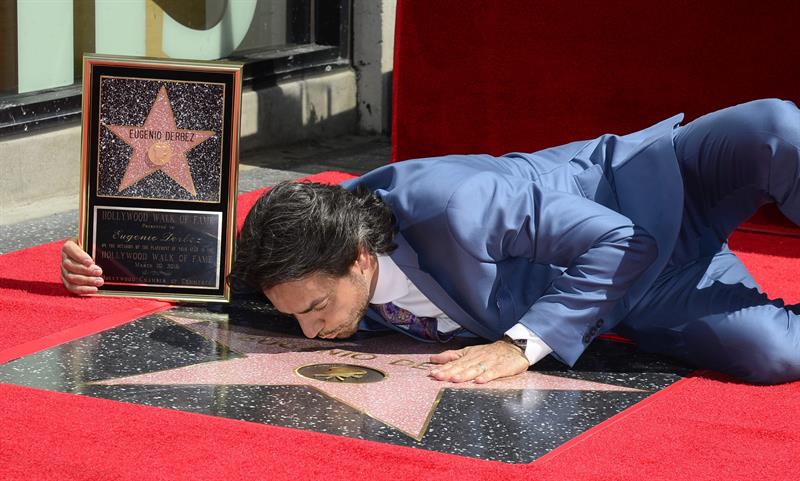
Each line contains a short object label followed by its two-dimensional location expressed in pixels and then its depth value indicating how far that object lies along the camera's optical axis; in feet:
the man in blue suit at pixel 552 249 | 10.01
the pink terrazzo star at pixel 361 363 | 9.59
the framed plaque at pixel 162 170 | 12.00
